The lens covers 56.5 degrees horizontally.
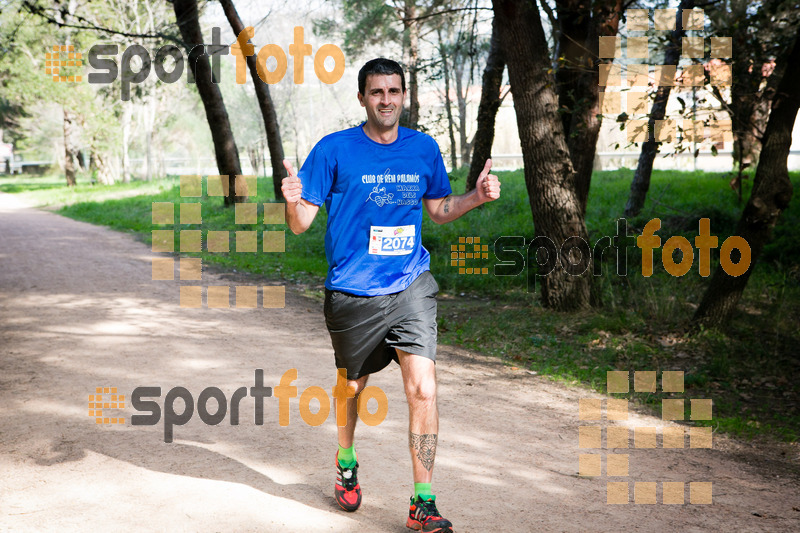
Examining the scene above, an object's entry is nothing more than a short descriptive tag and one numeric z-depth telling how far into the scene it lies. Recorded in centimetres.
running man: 371
